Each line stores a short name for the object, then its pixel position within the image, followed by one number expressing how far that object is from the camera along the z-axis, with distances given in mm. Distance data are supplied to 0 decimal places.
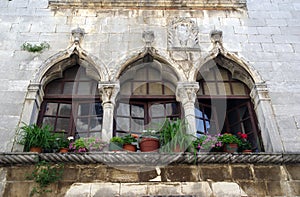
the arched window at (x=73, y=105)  6500
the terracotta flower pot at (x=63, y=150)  5630
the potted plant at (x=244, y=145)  5810
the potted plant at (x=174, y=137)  5516
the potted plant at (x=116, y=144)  5594
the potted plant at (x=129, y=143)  5641
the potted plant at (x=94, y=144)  5598
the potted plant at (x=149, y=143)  5586
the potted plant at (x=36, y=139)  5539
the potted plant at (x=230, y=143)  5633
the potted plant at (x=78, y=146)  5547
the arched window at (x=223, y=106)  6664
